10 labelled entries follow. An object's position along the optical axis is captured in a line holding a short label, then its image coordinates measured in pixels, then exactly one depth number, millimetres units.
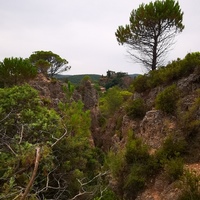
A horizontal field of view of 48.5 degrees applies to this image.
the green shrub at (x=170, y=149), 8599
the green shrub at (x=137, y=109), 13273
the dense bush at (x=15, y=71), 23047
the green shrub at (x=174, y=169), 7508
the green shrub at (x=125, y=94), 35372
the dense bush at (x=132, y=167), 8578
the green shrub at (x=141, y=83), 14797
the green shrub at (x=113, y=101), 28500
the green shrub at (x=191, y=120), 9242
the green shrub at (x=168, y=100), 10943
